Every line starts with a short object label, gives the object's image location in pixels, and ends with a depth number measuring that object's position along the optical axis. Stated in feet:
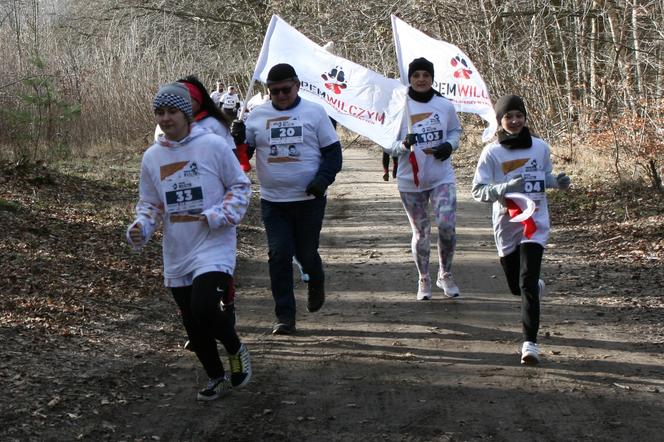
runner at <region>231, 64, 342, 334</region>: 24.66
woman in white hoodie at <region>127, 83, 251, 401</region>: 18.61
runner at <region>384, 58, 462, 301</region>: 28.22
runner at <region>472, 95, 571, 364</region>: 21.72
